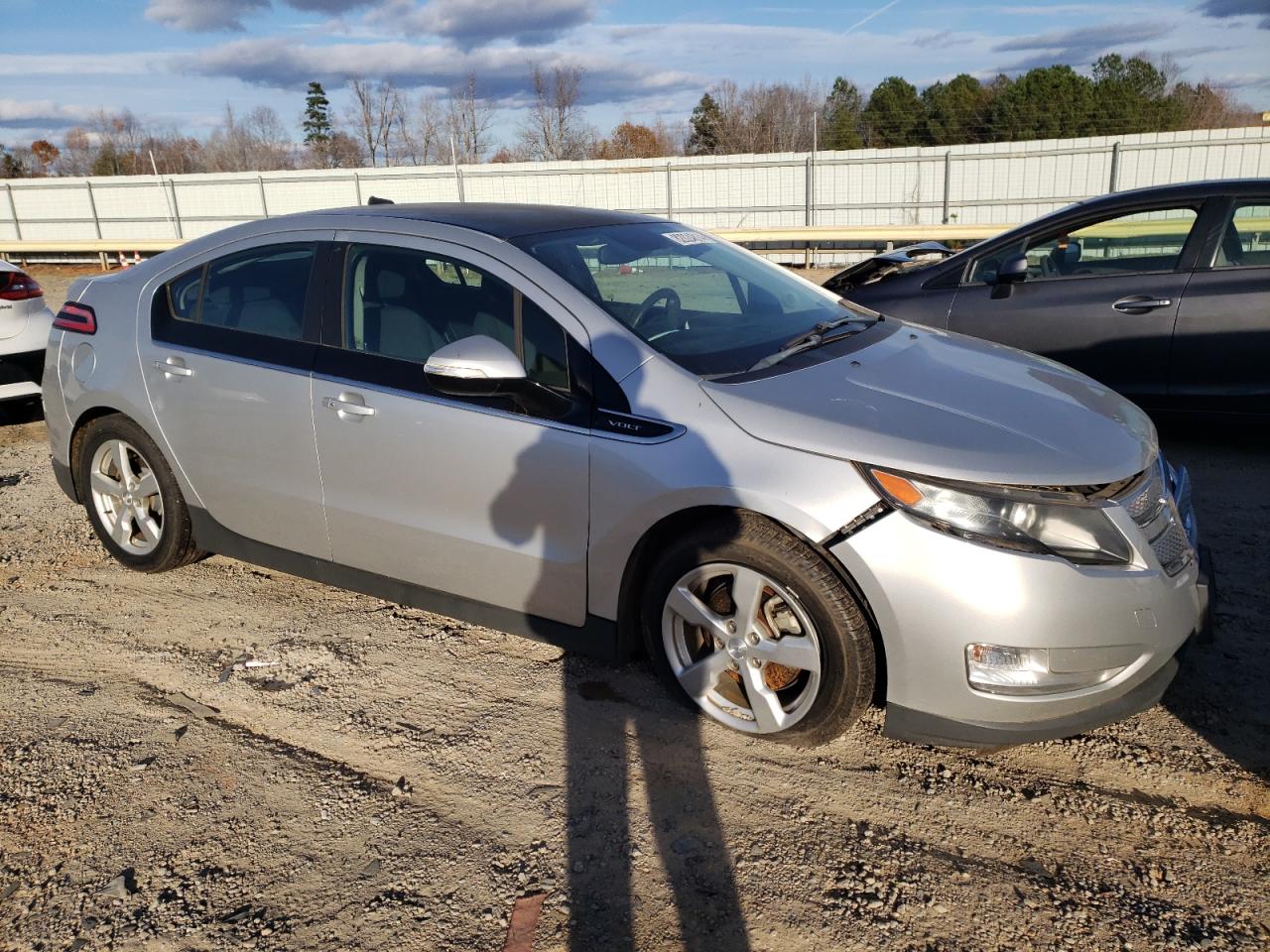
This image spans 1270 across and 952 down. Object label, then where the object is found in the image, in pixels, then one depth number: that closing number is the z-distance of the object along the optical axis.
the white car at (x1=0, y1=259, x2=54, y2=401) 7.01
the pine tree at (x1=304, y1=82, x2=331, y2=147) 70.94
